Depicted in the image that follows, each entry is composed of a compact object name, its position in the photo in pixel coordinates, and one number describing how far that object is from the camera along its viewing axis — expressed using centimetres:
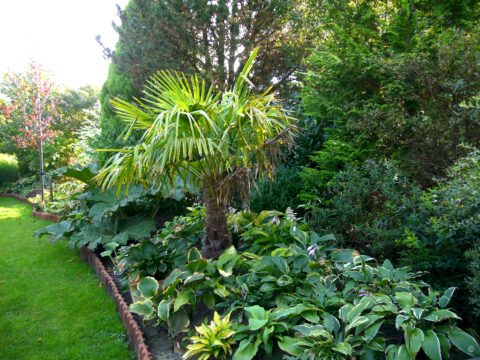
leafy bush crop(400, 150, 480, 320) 206
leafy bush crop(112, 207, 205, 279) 301
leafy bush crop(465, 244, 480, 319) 193
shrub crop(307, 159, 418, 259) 287
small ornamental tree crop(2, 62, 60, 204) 799
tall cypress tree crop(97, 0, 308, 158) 727
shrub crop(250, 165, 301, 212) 465
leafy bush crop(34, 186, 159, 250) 408
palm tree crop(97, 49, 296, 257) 260
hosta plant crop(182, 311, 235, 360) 194
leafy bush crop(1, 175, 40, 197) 1173
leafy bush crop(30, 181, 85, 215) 671
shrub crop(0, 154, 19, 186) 1268
